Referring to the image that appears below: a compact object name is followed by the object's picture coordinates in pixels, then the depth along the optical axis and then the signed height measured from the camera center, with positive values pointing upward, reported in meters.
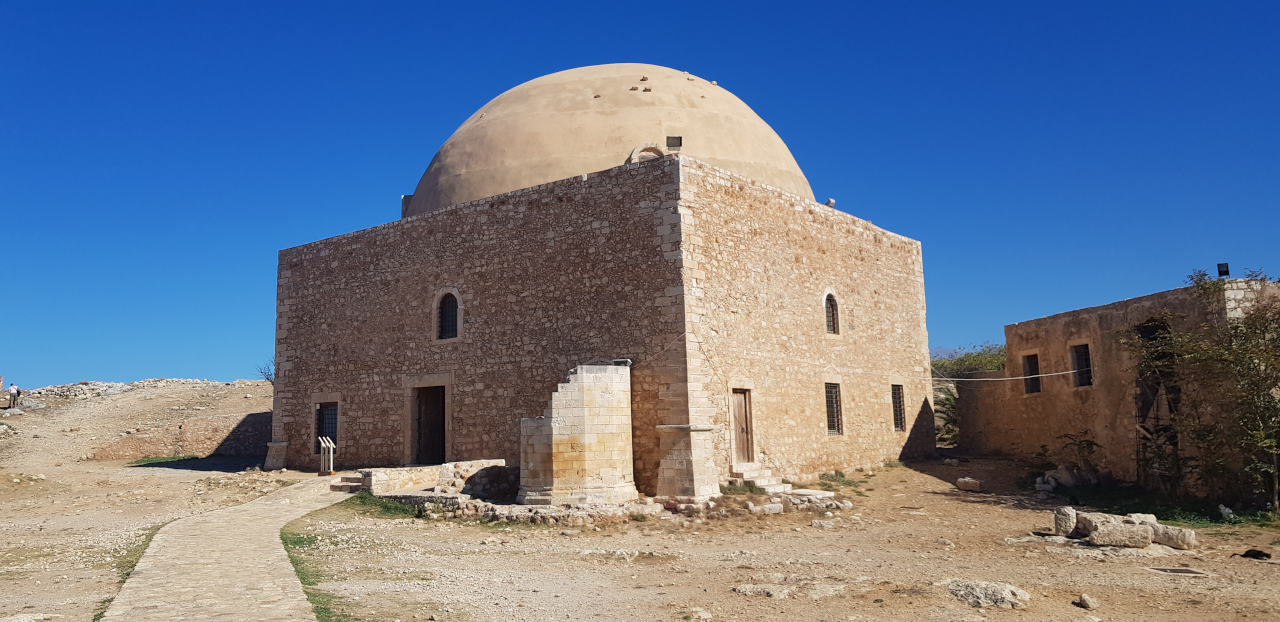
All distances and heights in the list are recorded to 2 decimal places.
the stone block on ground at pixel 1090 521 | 9.50 -1.34
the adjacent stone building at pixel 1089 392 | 13.32 +0.15
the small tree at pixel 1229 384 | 11.59 +0.17
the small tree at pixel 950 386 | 19.61 +0.53
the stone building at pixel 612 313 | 12.58 +1.77
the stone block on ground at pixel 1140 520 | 9.43 -1.31
